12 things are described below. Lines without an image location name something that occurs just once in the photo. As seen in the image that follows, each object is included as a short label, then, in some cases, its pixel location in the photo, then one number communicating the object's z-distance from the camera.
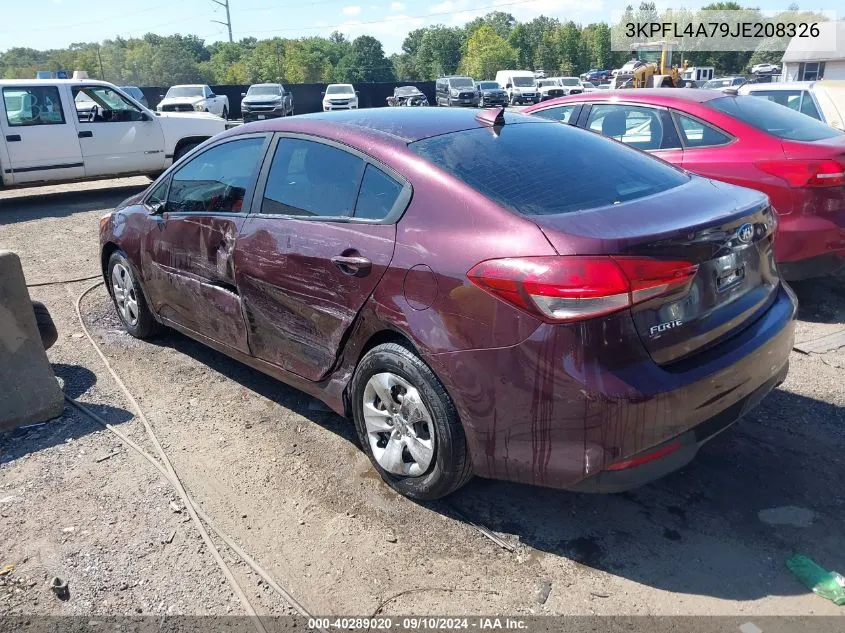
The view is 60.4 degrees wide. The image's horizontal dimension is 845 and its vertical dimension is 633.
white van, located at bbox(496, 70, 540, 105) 47.53
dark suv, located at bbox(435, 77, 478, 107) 43.16
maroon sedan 2.62
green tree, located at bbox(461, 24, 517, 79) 90.25
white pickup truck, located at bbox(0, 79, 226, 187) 11.23
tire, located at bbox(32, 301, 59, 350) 4.51
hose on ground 2.75
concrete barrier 4.04
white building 37.84
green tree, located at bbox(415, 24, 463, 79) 111.00
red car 5.24
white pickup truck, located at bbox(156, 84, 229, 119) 29.19
